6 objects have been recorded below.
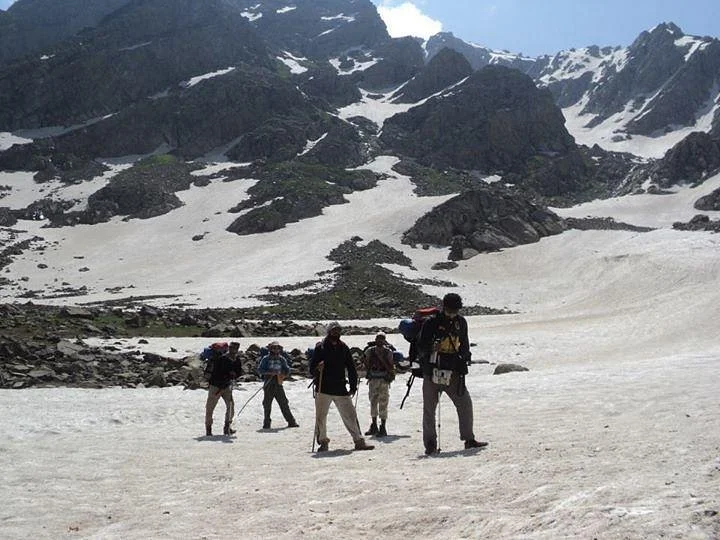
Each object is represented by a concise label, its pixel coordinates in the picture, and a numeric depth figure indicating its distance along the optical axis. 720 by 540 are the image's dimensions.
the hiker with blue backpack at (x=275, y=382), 16.23
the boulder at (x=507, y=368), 24.58
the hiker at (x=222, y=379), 15.30
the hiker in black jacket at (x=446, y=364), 10.55
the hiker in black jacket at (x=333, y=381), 12.24
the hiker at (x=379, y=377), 14.61
